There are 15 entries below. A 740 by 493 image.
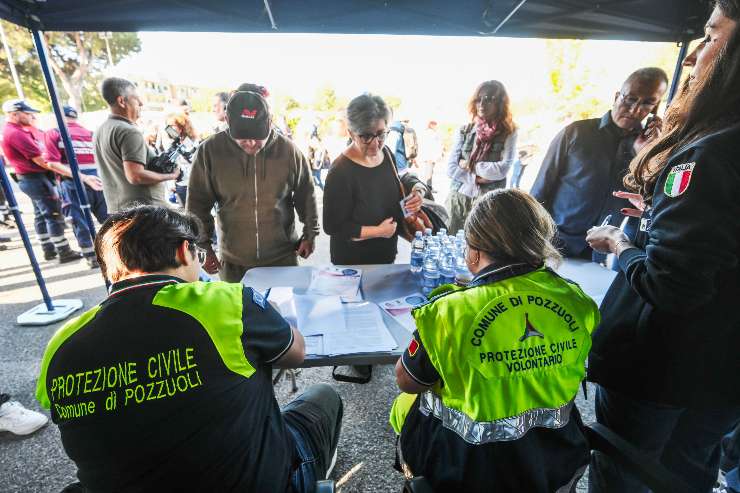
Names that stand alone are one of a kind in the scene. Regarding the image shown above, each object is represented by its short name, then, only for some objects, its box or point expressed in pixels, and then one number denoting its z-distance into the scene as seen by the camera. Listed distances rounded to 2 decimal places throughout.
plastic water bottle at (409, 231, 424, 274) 2.02
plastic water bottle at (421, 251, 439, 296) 1.85
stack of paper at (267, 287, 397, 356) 1.37
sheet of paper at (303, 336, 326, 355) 1.33
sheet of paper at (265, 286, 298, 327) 1.53
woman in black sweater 2.11
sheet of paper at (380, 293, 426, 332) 1.56
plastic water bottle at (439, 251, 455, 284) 1.82
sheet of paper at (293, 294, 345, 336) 1.49
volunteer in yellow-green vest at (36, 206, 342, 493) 0.81
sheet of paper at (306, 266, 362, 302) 1.83
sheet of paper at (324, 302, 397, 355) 1.35
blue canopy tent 2.86
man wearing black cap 2.09
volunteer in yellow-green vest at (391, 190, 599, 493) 0.90
